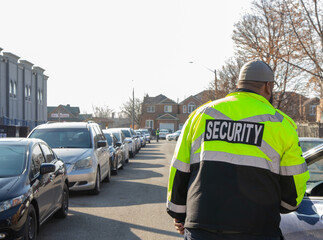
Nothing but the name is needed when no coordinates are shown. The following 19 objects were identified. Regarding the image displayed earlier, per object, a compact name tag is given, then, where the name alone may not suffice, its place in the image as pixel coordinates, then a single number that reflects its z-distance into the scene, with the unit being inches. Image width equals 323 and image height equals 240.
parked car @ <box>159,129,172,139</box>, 2864.2
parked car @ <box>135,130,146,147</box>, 1591.5
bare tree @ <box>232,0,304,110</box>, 893.2
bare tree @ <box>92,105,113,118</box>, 4468.5
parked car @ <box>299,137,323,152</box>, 359.1
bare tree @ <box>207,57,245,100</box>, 1675.0
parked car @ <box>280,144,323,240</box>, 142.7
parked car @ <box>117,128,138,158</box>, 986.7
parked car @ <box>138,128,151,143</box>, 2161.7
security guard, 108.3
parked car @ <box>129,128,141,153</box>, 1117.2
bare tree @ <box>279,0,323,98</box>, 799.7
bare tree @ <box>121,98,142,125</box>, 3921.8
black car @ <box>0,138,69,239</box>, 220.7
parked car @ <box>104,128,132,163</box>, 767.8
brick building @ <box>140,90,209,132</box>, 3779.5
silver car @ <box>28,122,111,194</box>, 417.7
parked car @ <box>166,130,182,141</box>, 2412.6
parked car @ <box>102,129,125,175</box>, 612.0
